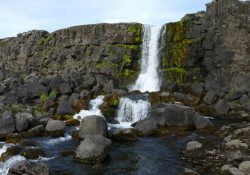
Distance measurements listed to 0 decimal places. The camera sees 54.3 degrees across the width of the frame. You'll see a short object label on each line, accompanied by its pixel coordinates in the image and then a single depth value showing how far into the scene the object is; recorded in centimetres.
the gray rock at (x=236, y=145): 1929
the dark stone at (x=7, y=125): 2353
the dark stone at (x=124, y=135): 2189
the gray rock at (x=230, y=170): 1521
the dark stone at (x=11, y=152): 1795
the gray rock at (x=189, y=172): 1583
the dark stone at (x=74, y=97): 3202
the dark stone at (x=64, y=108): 2933
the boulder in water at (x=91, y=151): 1763
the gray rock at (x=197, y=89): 3265
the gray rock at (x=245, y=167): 1538
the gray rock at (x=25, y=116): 2534
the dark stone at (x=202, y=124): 2447
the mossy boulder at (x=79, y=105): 3009
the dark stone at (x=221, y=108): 2923
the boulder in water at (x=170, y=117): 2462
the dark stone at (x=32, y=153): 1828
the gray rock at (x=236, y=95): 3129
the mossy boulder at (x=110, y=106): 2901
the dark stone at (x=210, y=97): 3103
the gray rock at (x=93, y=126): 2151
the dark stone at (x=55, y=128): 2359
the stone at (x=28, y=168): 1546
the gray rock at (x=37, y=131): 2366
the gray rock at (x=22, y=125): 2415
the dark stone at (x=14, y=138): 2159
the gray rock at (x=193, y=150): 1870
